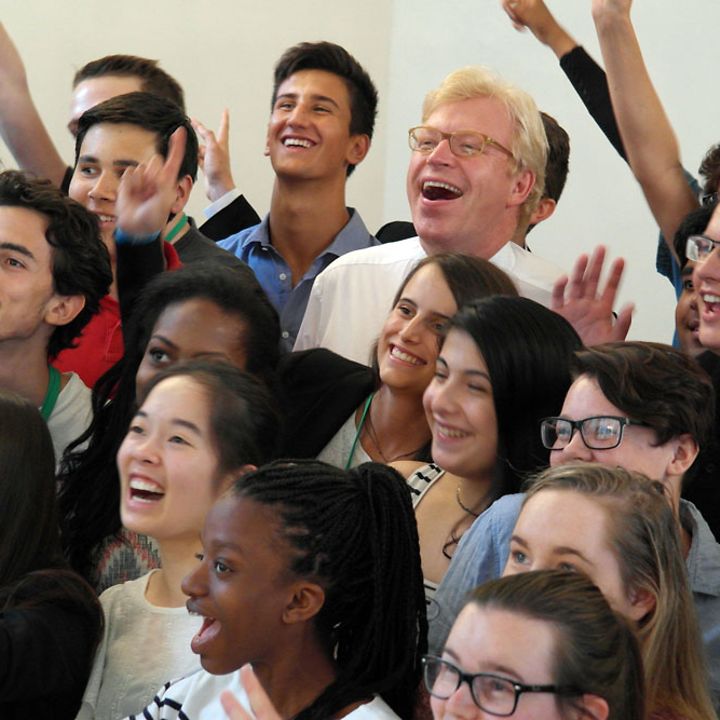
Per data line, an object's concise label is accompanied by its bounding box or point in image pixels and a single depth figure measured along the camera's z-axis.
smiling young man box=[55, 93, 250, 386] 5.55
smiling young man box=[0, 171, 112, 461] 5.00
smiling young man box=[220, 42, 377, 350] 6.62
